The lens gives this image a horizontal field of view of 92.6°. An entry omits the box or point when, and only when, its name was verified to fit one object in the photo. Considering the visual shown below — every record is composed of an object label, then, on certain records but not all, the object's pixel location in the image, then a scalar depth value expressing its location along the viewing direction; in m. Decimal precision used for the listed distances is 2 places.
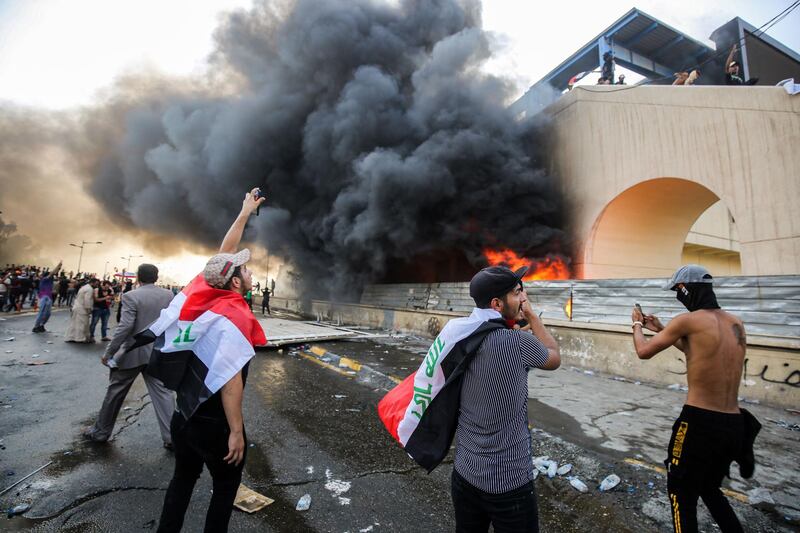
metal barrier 5.12
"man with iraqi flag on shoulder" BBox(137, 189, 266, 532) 1.70
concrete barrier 4.71
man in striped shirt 1.34
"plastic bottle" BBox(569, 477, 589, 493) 2.72
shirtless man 1.87
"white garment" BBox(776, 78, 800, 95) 7.55
